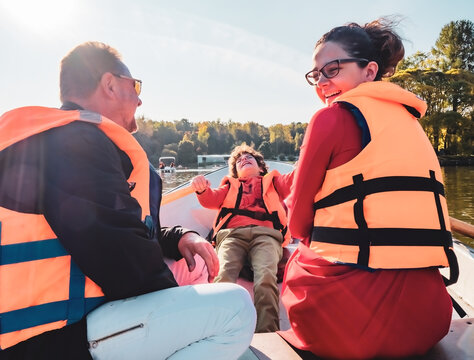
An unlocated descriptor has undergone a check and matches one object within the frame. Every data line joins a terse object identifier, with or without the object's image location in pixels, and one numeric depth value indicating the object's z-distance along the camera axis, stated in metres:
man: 0.83
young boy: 2.29
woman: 1.00
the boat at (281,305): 1.12
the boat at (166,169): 33.64
